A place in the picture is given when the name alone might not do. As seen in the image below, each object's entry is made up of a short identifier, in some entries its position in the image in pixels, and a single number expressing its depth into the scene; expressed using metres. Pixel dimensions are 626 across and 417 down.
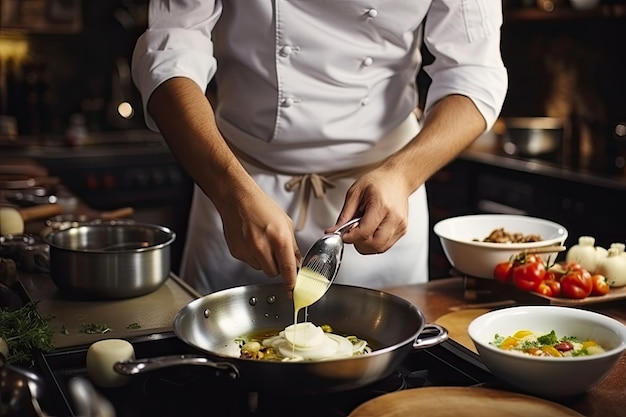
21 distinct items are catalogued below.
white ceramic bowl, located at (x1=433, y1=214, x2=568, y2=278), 1.51
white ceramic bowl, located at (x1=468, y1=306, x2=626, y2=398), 1.00
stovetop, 1.00
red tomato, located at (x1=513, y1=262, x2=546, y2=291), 1.42
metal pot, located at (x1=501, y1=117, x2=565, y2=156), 3.57
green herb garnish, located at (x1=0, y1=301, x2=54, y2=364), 1.16
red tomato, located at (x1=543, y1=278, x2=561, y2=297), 1.42
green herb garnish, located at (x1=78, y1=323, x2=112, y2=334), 1.28
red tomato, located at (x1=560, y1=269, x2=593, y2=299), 1.40
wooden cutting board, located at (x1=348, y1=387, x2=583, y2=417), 0.96
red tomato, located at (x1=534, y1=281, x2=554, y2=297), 1.41
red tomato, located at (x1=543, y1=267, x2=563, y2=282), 1.45
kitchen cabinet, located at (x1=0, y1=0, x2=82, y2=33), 4.07
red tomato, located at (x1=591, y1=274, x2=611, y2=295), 1.42
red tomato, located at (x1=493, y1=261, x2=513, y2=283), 1.47
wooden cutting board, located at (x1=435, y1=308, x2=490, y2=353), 1.29
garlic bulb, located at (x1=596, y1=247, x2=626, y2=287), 1.48
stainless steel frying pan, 0.96
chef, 1.41
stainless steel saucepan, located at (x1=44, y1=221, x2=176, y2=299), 1.41
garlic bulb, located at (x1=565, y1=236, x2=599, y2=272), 1.51
